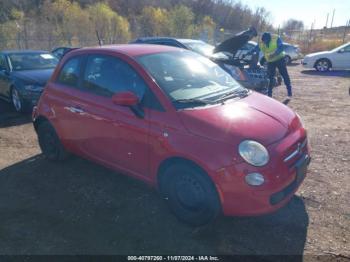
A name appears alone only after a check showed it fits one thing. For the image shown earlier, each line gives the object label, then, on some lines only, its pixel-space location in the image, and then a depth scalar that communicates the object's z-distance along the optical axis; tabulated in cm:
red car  290
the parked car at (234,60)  905
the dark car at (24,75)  750
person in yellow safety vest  910
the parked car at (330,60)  1505
